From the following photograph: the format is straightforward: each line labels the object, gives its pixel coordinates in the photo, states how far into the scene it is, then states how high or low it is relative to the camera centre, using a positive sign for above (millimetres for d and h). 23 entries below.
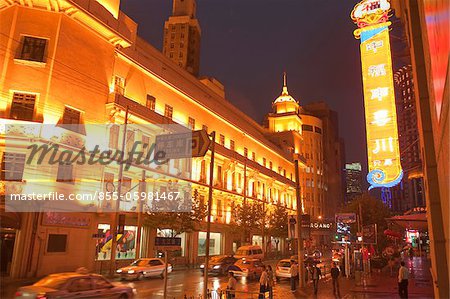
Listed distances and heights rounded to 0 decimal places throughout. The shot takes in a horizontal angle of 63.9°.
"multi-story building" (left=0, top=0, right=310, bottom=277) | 24844 +10155
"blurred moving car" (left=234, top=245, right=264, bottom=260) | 34528 -1752
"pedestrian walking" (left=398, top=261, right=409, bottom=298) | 17719 -2097
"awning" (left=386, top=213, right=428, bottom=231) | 21844 +1135
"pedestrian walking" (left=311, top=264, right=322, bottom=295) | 19922 -2188
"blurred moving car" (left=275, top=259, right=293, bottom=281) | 26344 -2498
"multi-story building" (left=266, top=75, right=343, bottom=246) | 82250 +20703
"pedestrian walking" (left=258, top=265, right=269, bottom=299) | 16719 -2167
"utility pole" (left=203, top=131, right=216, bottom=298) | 13699 +7
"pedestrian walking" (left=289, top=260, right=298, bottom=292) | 21031 -2385
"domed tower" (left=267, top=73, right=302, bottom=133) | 83750 +27038
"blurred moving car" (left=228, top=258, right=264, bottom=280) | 26953 -2559
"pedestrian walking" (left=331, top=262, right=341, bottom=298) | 19469 -2158
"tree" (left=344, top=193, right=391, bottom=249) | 44562 +3357
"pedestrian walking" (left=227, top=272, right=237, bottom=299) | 16234 -2224
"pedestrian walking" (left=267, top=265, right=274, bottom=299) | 16236 -2108
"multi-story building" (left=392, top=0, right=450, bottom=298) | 13266 +3163
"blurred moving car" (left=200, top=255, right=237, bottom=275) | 30094 -2538
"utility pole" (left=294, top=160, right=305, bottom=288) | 21344 -960
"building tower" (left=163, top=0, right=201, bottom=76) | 98938 +52622
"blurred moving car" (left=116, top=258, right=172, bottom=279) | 25234 -2692
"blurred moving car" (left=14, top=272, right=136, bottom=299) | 11898 -2027
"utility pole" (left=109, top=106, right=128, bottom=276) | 26422 -502
